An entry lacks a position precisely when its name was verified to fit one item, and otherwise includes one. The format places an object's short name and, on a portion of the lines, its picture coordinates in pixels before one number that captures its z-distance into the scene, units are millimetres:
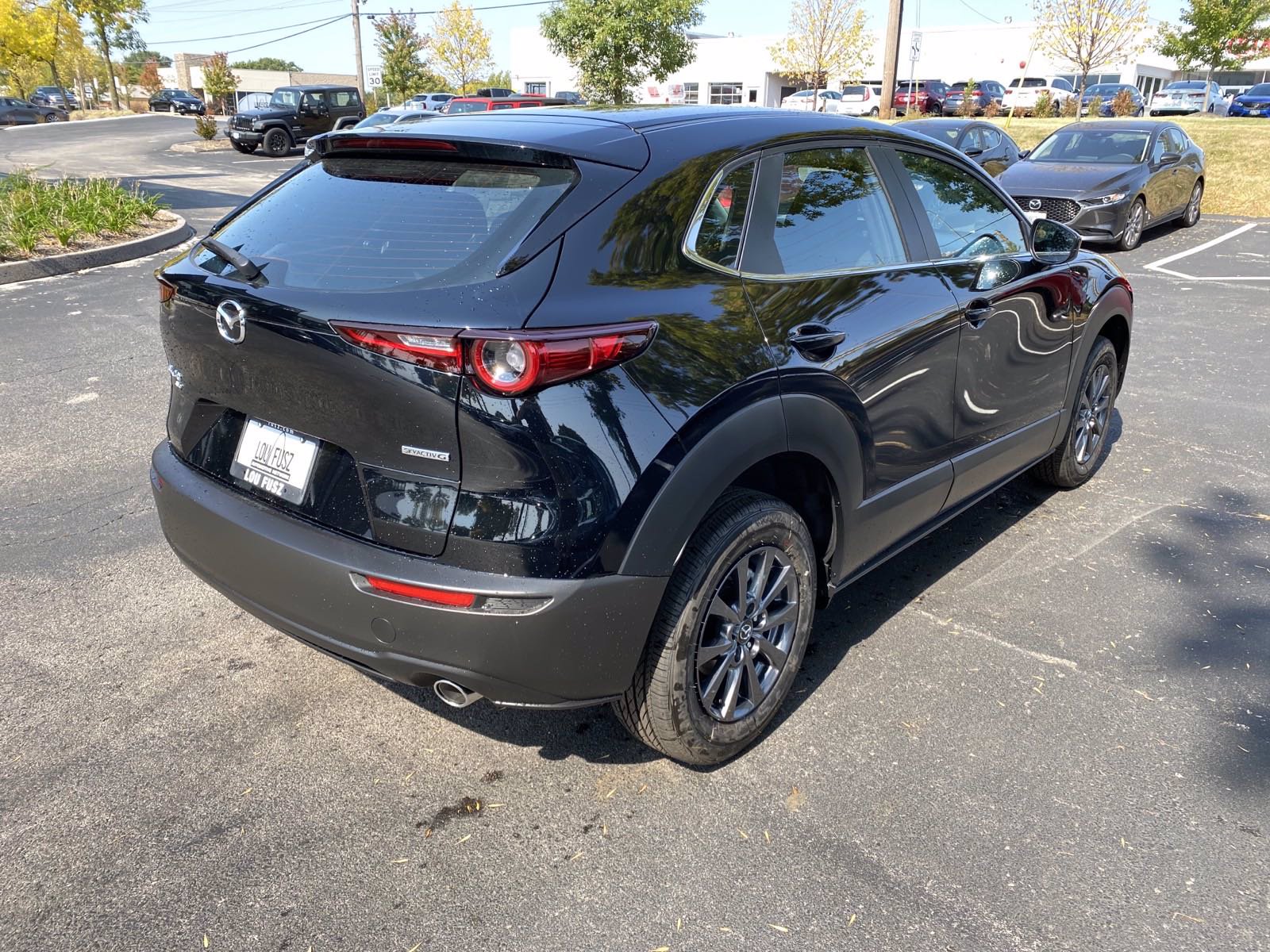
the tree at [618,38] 35844
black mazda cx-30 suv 2273
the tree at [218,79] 46562
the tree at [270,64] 119619
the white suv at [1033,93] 39281
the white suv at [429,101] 33006
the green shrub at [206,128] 32656
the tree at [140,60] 85550
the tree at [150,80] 74375
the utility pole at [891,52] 24375
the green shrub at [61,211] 9992
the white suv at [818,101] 41781
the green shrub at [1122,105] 33000
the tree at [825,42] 41406
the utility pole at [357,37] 44938
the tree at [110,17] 49625
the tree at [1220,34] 34625
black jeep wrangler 28609
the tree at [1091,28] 29891
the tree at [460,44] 59031
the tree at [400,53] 51875
